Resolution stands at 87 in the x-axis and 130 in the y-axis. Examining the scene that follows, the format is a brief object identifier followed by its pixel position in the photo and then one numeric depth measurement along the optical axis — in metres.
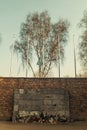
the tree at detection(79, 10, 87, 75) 31.95
